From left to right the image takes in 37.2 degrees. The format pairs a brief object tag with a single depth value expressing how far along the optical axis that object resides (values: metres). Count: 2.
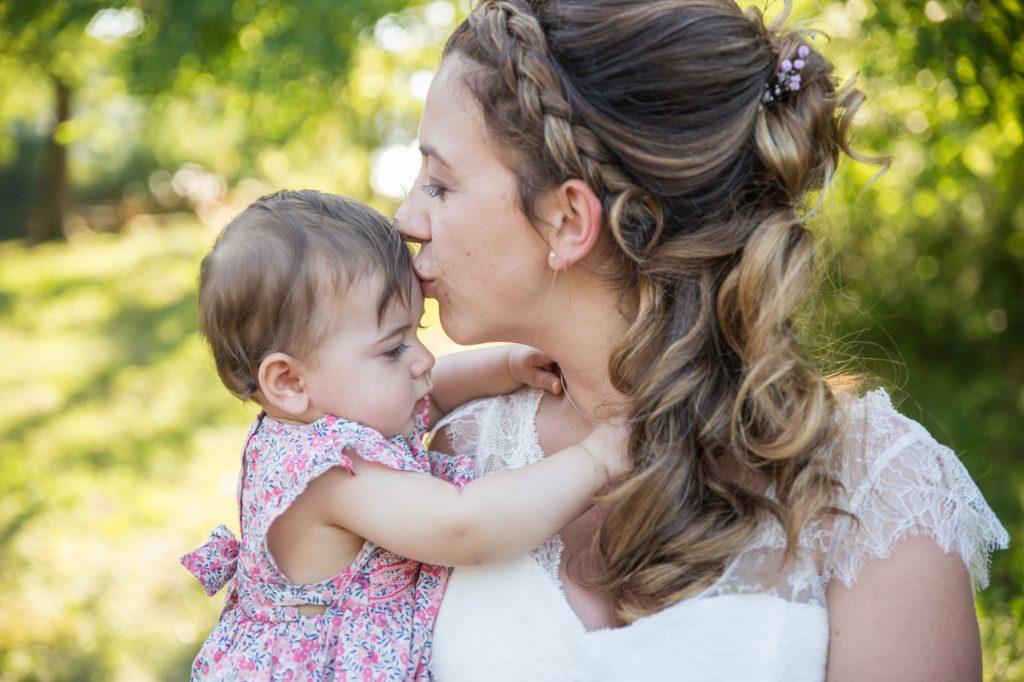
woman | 0.97
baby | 0.99
